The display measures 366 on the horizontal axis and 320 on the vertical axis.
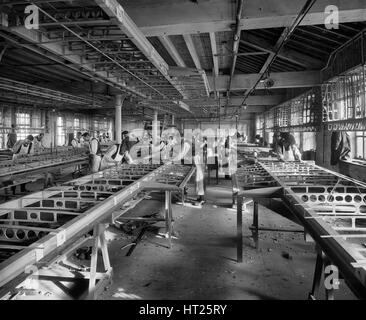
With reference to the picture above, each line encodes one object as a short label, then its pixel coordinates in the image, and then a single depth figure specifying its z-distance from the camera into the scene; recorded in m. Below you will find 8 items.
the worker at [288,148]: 9.30
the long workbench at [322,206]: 2.18
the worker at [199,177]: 9.17
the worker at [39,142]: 13.35
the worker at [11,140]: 15.28
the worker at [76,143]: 15.67
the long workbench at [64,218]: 2.26
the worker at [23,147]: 10.51
